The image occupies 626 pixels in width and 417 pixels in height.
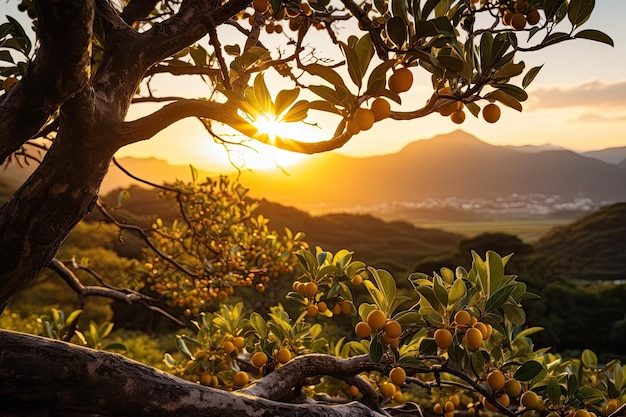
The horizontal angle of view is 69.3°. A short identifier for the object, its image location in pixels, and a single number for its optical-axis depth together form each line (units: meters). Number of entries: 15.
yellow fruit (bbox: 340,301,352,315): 2.46
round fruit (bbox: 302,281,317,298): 2.26
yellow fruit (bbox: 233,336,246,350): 2.57
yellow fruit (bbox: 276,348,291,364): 2.36
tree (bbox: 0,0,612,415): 1.26
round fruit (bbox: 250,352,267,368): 2.27
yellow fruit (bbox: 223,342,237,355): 2.56
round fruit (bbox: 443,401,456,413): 2.64
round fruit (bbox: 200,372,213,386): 2.58
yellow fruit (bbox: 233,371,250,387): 2.59
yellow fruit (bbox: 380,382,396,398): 2.21
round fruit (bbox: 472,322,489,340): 1.66
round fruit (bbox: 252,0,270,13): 1.68
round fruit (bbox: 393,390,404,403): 2.45
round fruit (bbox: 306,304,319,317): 2.29
